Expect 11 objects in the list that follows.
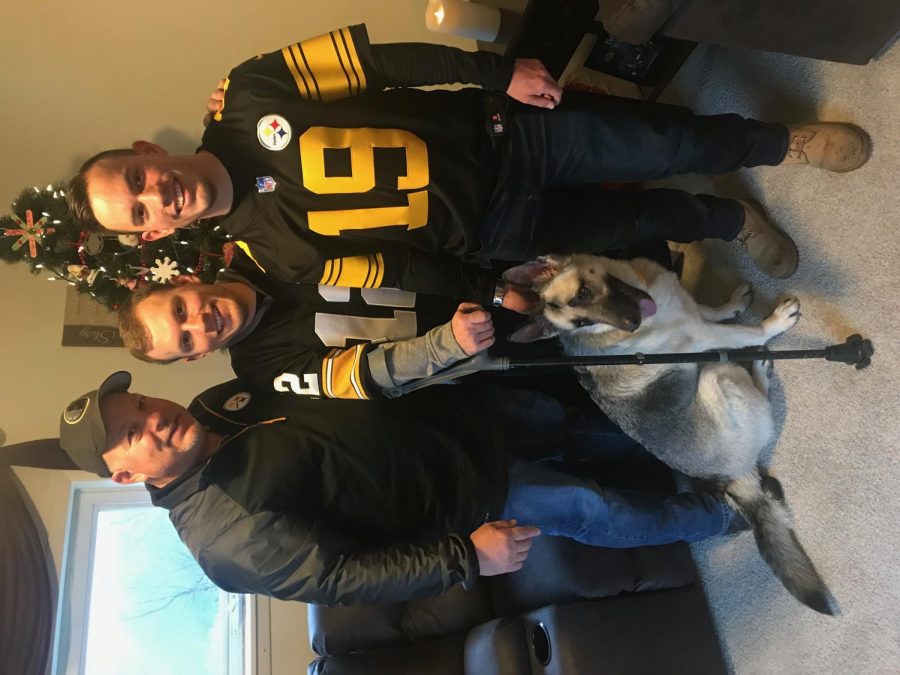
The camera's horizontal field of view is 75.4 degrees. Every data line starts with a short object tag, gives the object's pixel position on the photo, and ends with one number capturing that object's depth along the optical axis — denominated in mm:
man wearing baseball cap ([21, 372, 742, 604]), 2088
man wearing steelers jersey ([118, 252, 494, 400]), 2225
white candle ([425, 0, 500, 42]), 4020
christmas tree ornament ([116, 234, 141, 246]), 3014
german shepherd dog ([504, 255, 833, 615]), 2693
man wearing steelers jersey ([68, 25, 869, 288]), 2127
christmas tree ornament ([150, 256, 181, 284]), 3314
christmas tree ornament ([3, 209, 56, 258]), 3047
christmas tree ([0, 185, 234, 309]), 3061
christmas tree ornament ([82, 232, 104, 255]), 3125
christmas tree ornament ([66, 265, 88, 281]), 3165
